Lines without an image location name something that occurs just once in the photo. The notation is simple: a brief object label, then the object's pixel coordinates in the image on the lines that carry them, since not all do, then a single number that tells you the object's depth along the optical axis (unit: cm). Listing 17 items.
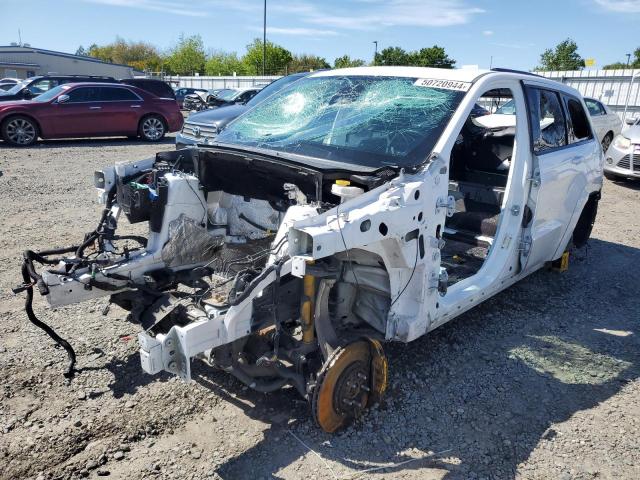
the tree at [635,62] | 6313
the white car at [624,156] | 1059
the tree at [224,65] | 7175
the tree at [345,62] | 5833
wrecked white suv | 283
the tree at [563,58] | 5176
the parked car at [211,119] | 983
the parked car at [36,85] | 1518
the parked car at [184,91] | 2854
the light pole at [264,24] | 4667
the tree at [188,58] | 7331
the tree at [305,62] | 6396
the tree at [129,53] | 7838
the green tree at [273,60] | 5825
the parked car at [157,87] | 1734
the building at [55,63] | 4369
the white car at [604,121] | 1289
